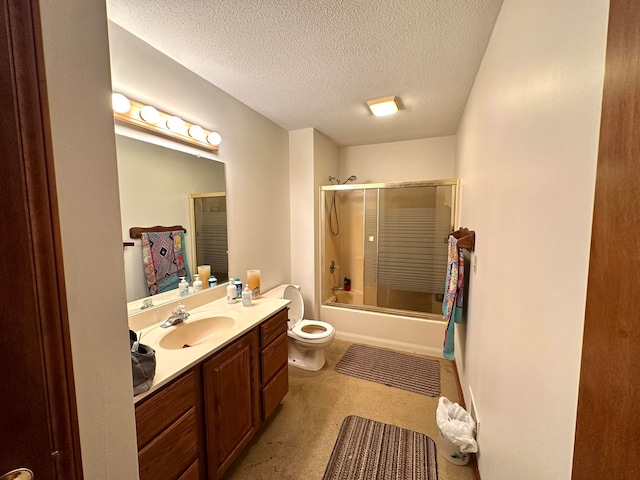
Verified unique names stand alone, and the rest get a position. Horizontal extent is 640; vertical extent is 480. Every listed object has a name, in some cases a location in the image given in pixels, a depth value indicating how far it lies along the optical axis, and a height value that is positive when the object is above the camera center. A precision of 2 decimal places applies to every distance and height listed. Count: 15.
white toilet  2.36 -1.10
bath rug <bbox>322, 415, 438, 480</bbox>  1.47 -1.48
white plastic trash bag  1.46 -1.28
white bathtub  2.76 -1.26
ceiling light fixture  2.17 +1.04
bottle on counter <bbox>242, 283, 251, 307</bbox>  1.89 -0.58
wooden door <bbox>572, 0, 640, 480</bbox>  0.38 -0.10
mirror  1.45 +0.21
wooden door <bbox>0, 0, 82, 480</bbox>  0.46 -0.10
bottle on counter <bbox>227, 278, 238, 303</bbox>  1.96 -0.56
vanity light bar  1.38 +0.63
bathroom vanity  1.01 -0.87
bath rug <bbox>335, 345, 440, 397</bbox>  2.26 -1.47
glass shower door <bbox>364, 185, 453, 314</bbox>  2.96 -0.32
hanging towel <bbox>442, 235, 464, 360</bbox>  1.96 -0.59
